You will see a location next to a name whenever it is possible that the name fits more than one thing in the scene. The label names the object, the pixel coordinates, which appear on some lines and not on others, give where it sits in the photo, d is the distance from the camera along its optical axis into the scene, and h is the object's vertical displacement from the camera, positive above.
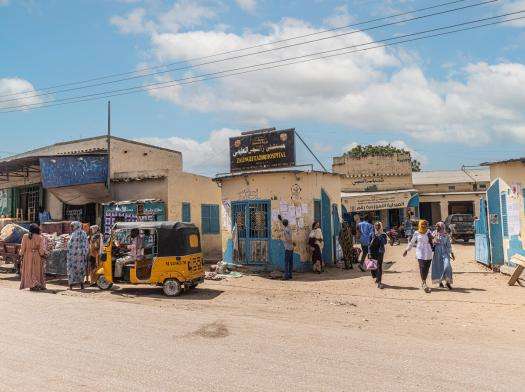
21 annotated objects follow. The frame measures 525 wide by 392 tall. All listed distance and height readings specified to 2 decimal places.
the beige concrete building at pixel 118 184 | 19.58 +2.20
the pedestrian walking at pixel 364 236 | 15.59 -0.22
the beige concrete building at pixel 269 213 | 15.13 +0.60
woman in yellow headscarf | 11.16 -0.48
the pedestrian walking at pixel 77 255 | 12.73 -0.52
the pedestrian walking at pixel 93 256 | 13.05 -0.56
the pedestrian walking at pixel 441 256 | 11.44 -0.70
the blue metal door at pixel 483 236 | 14.52 -0.32
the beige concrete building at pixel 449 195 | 35.75 +2.43
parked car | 26.91 +0.05
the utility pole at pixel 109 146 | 20.15 +3.88
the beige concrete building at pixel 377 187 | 29.98 +3.23
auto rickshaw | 11.08 -0.56
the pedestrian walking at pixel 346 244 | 15.83 -0.48
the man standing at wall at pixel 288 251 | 13.80 -0.58
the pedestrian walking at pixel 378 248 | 11.89 -0.48
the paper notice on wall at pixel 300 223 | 15.16 +0.26
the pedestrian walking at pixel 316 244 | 14.65 -0.43
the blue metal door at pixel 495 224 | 13.77 +0.06
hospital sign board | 16.27 +2.93
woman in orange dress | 12.63 -0.69
